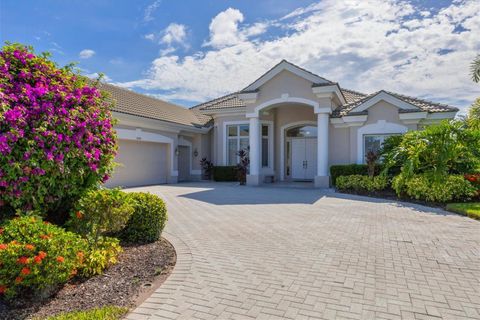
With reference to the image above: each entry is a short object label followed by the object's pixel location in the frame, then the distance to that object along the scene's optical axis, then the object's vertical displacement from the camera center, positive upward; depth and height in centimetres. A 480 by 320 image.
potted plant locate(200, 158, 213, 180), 2152 -29
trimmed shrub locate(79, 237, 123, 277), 450 -142
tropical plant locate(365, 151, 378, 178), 1411 +12
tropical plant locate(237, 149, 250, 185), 1847 -36
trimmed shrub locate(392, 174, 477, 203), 1113 -87
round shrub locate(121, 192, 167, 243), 620 -117
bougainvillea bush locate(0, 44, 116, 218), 470 +50
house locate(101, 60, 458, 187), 1594 +211
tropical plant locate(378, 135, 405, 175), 1320 +43
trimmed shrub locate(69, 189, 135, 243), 512 -84
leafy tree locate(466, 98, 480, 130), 1425 +310
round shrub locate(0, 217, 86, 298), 358 -113
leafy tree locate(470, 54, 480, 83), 1700 +526
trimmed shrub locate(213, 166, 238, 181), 2012 -60
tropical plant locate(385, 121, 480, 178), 1195 +51
